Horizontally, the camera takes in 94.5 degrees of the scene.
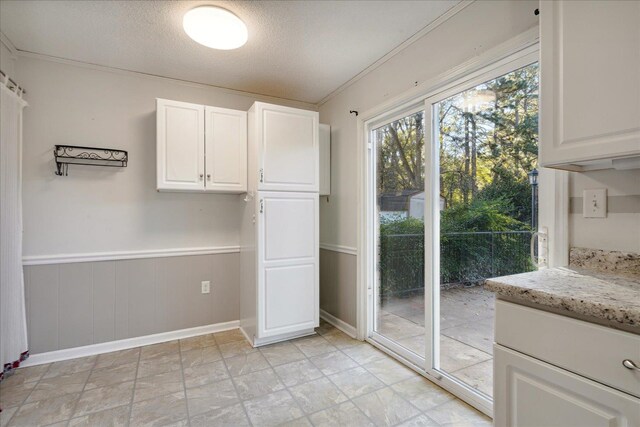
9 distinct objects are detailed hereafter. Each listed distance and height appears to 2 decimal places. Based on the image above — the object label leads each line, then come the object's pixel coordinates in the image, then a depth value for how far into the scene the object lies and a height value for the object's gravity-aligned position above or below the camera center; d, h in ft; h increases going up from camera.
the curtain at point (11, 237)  6.49 -0.57
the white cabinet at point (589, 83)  3.14 +1.47
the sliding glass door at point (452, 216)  5.33 -0.11
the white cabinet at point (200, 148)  8.20 +1.86
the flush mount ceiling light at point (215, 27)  5.90 +3.85
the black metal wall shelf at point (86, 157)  7.77 +1.50
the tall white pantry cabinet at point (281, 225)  8.35 -0.41
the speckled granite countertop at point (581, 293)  2.55 -0.83
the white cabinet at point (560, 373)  2.56 -1.59
